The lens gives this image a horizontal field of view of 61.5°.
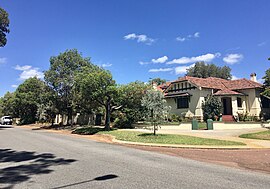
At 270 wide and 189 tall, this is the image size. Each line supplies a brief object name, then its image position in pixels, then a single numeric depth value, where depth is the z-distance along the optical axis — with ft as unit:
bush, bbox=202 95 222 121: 94.17
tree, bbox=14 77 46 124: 148.87
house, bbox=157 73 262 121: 99.14
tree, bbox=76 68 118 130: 74.95
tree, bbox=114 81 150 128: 78.33
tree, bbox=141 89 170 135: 59.93
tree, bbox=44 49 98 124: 108.17
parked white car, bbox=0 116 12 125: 177.14
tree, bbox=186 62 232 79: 212.43
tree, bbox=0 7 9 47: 88.45
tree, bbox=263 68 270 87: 92.98
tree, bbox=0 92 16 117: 189.55
